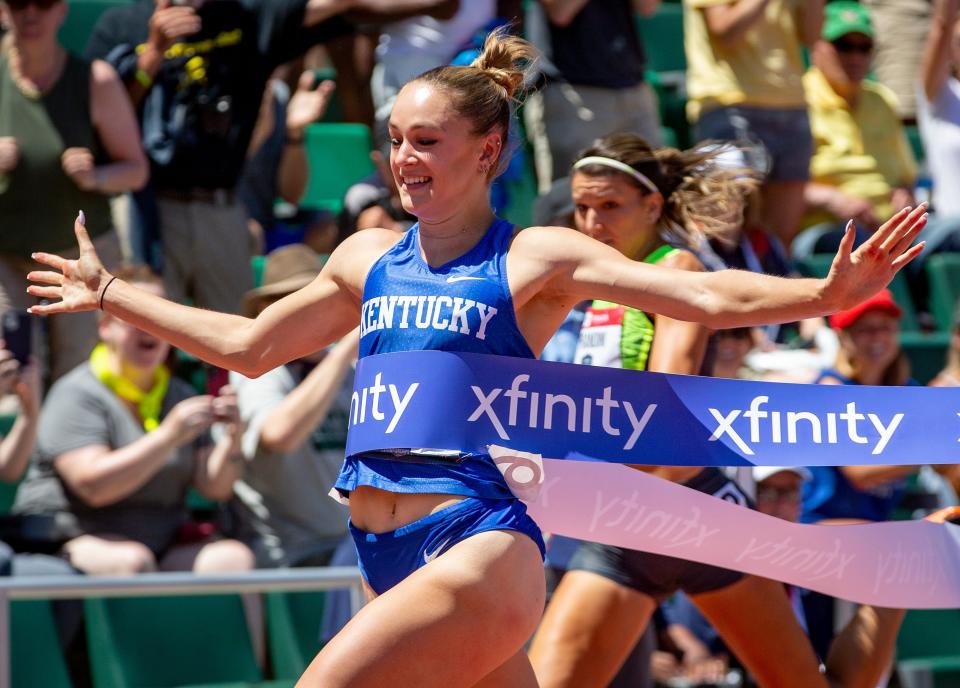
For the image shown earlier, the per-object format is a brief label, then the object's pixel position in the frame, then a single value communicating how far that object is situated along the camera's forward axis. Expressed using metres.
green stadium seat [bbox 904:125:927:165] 20.31
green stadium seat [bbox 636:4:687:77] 20.25
